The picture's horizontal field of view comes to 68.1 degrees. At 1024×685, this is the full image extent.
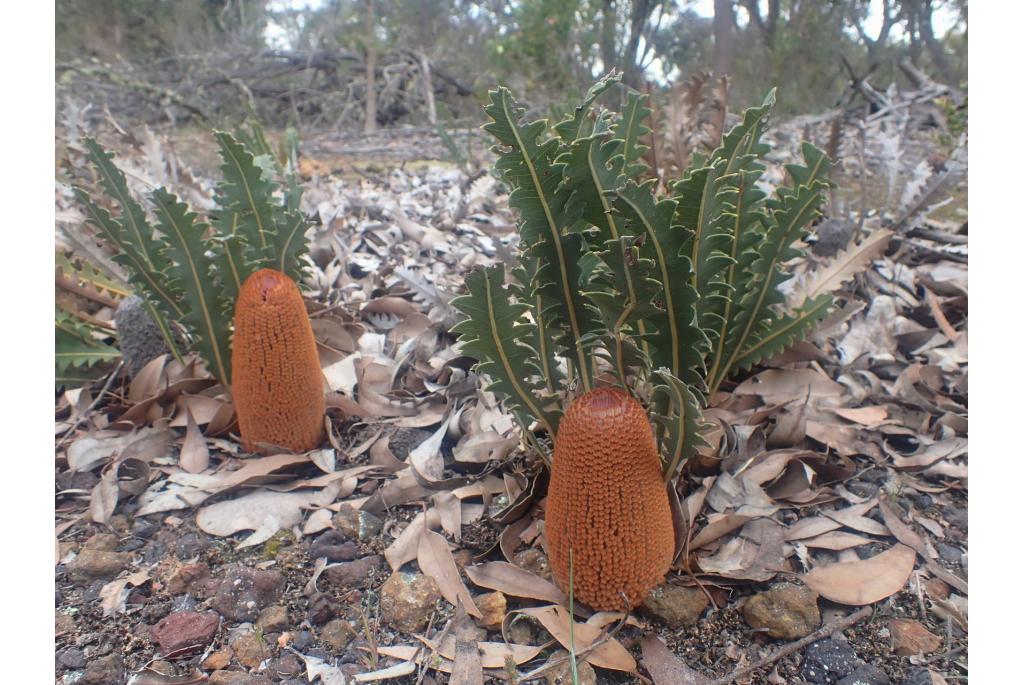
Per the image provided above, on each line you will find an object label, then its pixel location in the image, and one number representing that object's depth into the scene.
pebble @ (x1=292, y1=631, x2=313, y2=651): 0.37
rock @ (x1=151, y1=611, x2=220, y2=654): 0.37
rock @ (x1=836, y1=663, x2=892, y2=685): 0.33
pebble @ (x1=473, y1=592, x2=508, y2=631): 0.38
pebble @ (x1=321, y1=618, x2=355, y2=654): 0.37
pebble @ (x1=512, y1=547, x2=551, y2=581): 0.40
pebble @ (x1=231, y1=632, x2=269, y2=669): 0.36
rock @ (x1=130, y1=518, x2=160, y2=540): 0.47
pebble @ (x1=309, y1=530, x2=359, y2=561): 0.43
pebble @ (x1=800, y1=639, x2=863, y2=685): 0.34
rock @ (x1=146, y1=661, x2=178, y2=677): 0.35
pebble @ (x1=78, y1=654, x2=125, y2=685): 0.35
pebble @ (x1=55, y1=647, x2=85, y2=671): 0.36
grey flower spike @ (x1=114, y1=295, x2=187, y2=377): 0.60
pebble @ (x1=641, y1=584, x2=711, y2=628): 0.37
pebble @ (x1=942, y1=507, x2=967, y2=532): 0.45
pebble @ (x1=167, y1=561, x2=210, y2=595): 0.41
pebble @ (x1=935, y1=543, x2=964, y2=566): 0.42
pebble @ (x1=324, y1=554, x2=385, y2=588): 0.41
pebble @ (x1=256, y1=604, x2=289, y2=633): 0.38
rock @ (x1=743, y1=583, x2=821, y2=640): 0.36
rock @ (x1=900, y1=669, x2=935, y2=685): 0.33
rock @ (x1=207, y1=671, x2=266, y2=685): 0.34
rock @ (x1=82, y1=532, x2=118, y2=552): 0.44
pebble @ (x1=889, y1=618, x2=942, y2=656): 0.35
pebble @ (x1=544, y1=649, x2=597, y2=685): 0.34
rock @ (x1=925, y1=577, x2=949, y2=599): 0.39
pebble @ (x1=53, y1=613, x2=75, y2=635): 0.38
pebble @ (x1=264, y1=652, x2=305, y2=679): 0.35
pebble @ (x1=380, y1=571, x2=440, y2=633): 0.38
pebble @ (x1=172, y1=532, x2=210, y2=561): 0.44
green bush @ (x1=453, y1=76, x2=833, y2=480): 0.32
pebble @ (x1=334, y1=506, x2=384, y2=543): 0.45
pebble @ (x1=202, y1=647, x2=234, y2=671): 0.35
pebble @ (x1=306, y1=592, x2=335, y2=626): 0.38
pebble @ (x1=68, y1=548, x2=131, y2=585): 0.42
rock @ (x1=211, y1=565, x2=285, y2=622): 0.39
